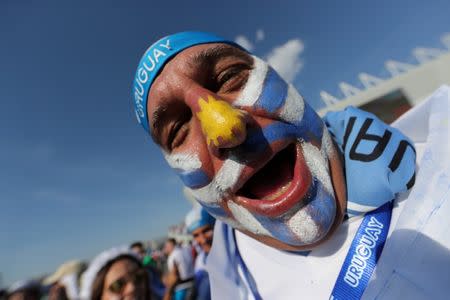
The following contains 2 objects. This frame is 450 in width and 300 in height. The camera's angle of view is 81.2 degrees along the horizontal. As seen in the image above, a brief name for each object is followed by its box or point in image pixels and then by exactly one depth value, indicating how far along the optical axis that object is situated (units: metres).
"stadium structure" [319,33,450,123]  15.81
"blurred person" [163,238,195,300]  2.82
